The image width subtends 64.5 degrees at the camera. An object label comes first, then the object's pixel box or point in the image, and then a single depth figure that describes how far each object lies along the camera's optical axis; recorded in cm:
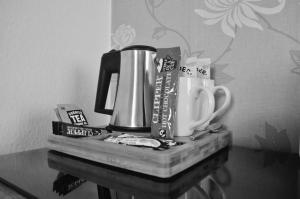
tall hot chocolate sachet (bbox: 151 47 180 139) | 50
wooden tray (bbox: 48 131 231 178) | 38
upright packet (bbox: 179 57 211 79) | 64
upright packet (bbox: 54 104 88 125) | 58
